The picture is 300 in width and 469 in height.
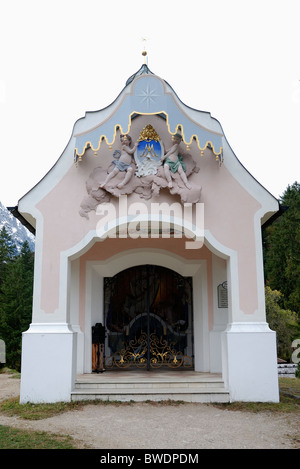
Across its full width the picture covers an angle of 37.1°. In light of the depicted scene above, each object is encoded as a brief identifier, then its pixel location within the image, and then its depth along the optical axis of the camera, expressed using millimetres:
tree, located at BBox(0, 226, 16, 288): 33897
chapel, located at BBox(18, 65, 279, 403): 7910
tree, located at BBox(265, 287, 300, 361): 21828
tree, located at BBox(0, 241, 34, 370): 24500
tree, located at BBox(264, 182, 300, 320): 30344
